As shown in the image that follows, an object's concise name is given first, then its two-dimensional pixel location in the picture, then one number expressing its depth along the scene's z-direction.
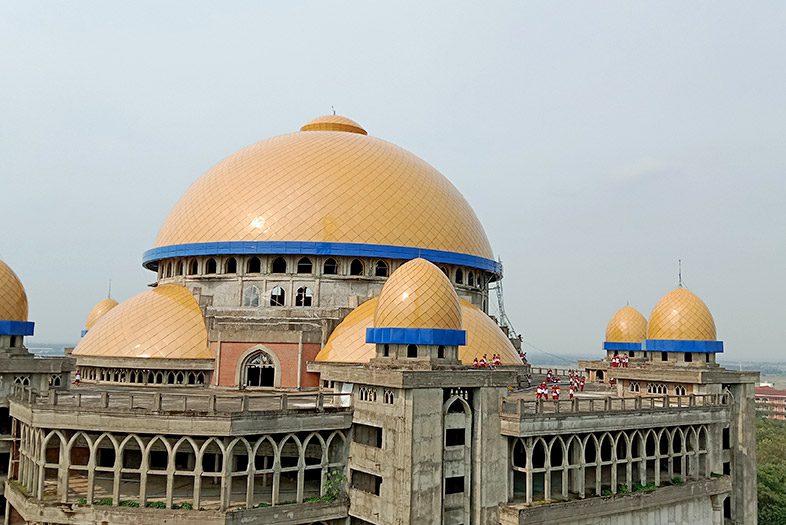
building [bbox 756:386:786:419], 134.00
